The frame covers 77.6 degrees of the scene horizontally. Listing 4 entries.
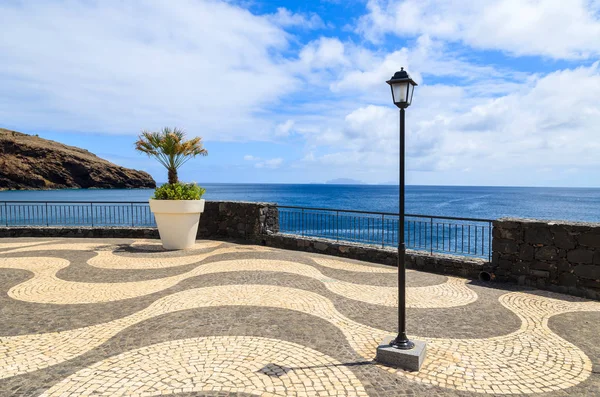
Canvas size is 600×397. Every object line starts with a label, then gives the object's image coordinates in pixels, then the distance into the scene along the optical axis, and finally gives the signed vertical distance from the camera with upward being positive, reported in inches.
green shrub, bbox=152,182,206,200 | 427.2 -3.2
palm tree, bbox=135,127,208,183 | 439.5 +51.0
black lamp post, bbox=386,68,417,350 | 155.4 +2.7
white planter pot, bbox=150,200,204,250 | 414.0 -34.8
